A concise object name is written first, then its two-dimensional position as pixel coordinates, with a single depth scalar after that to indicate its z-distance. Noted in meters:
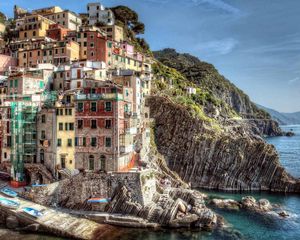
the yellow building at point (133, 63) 76.38
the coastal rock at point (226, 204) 50.59
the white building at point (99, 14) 95.69
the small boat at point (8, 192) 42.59
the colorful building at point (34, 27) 82.88
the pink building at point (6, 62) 72.81
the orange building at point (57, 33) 80.46
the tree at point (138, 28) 107.38
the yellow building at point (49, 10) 95.44
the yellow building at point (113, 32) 86.96
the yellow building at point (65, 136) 45.31
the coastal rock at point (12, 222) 37.75
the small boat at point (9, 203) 38.97
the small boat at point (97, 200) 41.09
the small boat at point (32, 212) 38.12
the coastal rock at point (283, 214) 47.12
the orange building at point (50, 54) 70.94
